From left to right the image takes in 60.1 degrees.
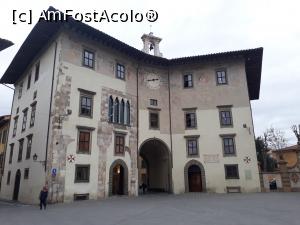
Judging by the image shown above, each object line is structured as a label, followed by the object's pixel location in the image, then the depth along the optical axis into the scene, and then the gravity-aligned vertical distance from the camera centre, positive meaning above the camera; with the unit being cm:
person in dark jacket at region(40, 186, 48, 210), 1493 -114
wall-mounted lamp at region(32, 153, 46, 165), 1900 +142
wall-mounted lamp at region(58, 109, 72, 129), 1825 +417
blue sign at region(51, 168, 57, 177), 1708 +32
